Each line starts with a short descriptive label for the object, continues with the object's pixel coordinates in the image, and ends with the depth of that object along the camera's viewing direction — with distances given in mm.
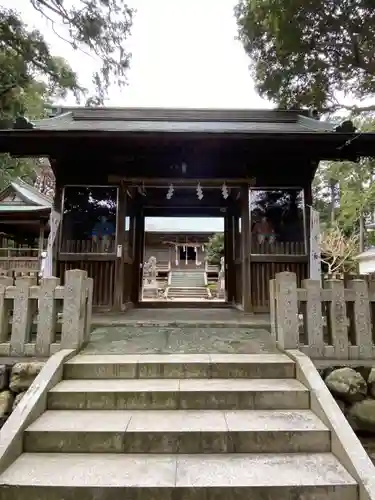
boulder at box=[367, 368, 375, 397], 3104
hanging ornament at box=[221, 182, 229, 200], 5898
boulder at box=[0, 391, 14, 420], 3075
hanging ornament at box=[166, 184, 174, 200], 6033
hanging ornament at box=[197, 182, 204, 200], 5992
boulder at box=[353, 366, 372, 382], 3195
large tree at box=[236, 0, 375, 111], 6625
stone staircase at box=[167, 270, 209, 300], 17875
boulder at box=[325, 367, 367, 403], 3035
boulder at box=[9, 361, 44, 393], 3129
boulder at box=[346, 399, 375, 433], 2961
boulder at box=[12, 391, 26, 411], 3082
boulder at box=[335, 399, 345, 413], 3072
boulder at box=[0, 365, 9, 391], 3174
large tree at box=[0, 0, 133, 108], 6461
